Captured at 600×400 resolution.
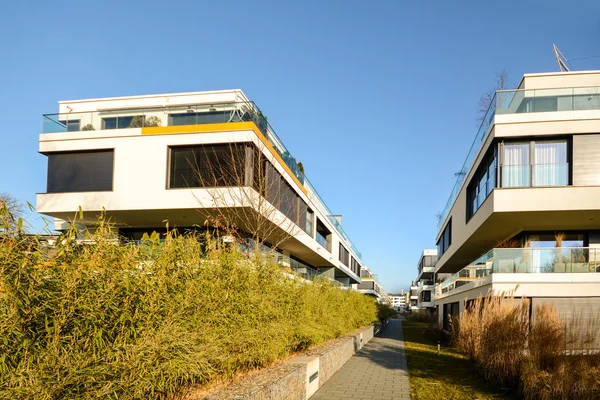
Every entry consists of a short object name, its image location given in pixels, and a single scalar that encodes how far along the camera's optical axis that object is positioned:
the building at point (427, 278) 50.94
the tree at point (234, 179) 15.51
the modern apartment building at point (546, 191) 14.34
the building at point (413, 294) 105.19
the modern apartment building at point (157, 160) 16.92
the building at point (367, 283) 68.84
